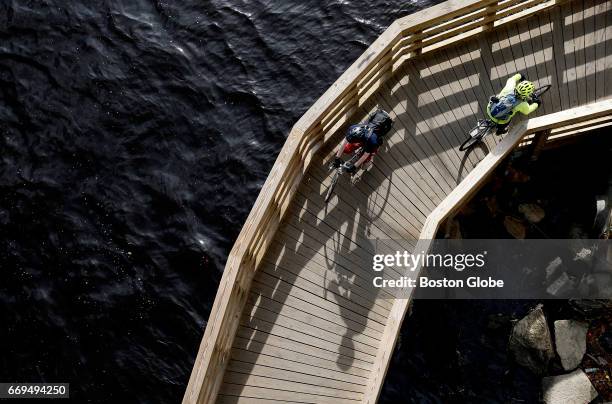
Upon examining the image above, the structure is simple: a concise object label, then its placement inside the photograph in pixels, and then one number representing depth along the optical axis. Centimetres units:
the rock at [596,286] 1558
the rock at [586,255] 1614
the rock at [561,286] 1611
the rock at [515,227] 1689
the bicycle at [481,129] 1345
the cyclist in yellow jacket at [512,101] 1277
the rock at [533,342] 1546
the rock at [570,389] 1500
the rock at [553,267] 1645
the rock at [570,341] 1534
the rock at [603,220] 1567
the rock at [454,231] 1675
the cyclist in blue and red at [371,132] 1245
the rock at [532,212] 1700
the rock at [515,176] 1673
